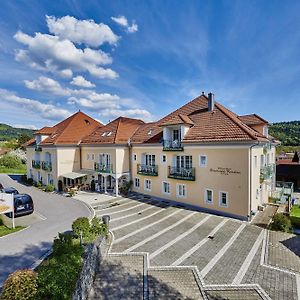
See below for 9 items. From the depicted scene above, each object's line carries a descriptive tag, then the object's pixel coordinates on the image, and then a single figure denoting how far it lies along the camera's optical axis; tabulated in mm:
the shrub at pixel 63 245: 10383
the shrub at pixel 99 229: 13142
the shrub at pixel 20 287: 6230
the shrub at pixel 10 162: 51062
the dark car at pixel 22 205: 17500
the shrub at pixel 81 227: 12750
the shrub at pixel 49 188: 27500
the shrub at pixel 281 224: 15188
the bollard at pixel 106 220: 13589
